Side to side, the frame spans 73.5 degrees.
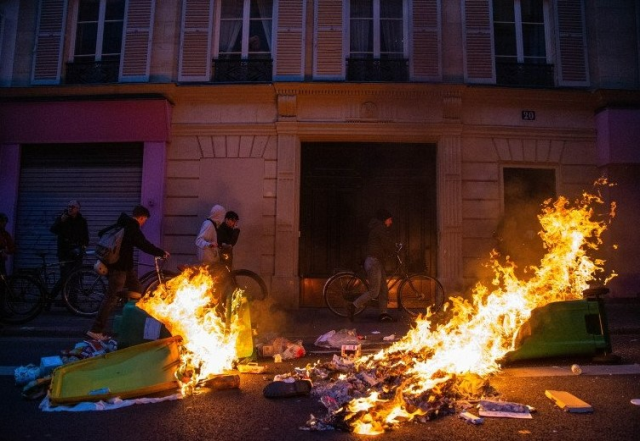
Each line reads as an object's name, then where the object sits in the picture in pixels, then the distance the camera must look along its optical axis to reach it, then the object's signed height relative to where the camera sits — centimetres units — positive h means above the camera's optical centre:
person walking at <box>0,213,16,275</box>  730 +55
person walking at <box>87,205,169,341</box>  585 +19
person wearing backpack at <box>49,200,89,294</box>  829 +82
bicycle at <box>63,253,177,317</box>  785 -20
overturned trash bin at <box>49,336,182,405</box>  355 -82
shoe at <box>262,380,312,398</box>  381 -97
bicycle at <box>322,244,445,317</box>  811 -17
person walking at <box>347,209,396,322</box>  771 +28
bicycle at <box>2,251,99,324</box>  732 -36
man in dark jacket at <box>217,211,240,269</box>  791 +83
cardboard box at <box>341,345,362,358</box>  509 -83
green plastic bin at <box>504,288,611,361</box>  481 -53
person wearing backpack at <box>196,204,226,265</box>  714 +60
